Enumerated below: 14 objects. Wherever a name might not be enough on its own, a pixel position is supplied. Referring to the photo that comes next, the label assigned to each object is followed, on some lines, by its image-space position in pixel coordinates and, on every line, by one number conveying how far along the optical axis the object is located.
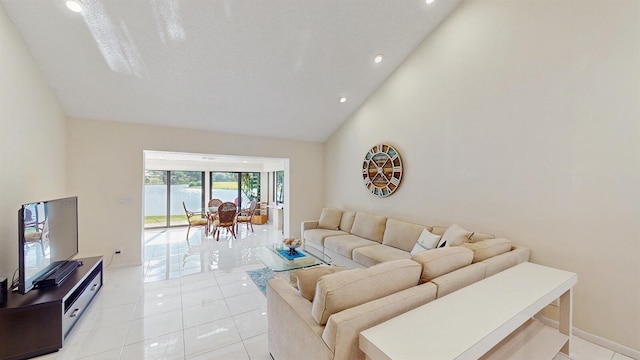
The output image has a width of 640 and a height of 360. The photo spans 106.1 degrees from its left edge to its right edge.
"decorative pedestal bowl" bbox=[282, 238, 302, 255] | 3.50
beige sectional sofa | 1.27
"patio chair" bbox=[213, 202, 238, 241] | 5.88
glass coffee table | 3.03
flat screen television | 2.12
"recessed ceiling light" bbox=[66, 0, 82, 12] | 2.38
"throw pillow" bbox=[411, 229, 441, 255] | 3.13
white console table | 1.12
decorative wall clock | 4.24
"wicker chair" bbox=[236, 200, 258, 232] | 6.89
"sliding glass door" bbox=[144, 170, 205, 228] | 7.58
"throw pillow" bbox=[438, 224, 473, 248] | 2.89
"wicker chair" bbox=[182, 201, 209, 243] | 6.23
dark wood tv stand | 1.96
